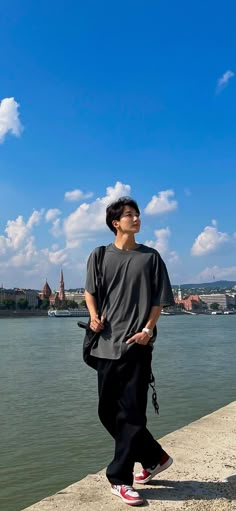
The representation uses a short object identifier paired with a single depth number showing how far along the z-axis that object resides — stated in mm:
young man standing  3119
